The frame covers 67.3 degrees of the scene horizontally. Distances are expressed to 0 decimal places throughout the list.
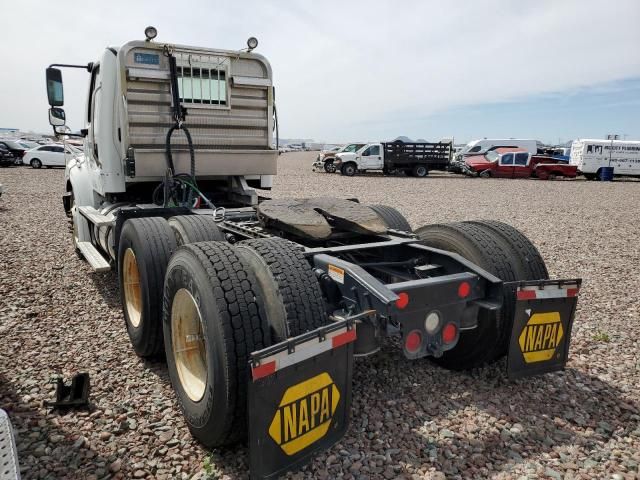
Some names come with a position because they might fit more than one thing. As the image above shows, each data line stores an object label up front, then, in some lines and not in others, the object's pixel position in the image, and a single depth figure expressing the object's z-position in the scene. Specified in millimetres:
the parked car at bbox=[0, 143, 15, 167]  28234
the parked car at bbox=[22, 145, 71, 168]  28016
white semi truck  2463
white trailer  28000
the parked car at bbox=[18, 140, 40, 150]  30359
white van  36281
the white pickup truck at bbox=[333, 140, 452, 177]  27312
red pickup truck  27906
